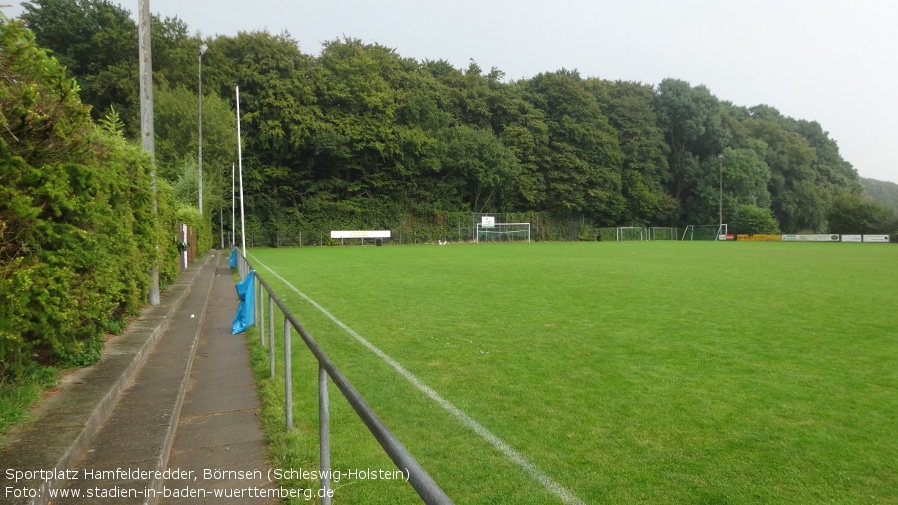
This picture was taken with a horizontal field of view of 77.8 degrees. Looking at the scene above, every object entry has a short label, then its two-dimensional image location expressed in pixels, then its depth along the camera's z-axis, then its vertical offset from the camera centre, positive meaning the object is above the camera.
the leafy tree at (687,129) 69.38 +13.40
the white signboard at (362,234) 49.41 +0.47
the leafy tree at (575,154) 62.25 +9.32
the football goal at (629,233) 62.96 +0.33
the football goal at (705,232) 64.75 +0.39
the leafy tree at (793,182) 72.00 +6.94
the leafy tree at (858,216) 54.38 +1.74
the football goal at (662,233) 65.56 +0.30
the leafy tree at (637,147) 65.50 +10.71
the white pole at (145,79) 9.69 +2.84
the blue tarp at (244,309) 8.55 -1.06
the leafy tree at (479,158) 55.66 +8.09
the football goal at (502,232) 56.91 +0.56
